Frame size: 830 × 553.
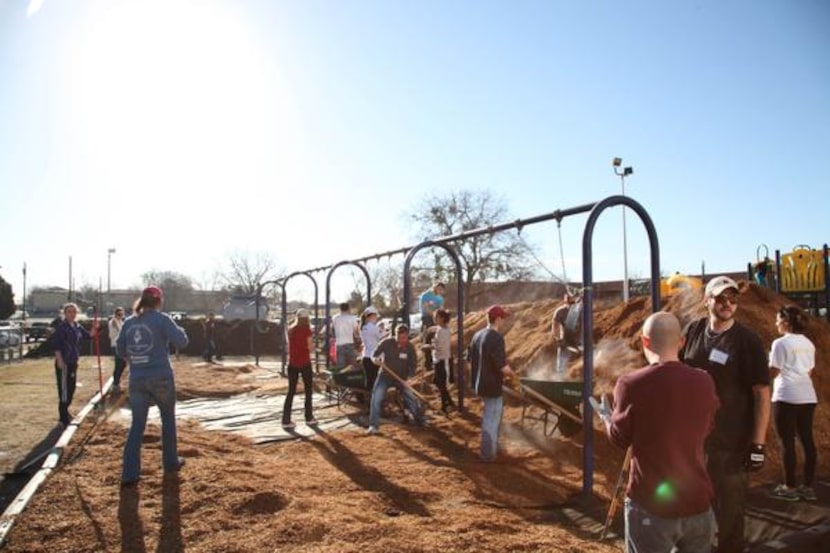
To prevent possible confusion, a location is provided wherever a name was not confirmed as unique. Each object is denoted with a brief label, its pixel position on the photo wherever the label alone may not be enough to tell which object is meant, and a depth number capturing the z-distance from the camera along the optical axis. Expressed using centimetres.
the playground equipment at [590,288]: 560
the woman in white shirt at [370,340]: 999
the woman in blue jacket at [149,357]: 599
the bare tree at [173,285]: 8275
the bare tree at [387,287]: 3044
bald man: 267
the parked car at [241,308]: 3729
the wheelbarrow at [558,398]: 672
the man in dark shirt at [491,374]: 682
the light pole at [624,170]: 1605
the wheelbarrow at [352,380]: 1020
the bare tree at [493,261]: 3216
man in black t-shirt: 360
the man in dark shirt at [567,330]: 890
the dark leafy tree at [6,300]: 4225
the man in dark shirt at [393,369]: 873
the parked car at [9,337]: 2319
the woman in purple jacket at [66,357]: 890
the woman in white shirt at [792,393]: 532
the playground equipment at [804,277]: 1165
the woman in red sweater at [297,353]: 913
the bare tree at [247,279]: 6825
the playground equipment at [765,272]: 1245
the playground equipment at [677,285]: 998
